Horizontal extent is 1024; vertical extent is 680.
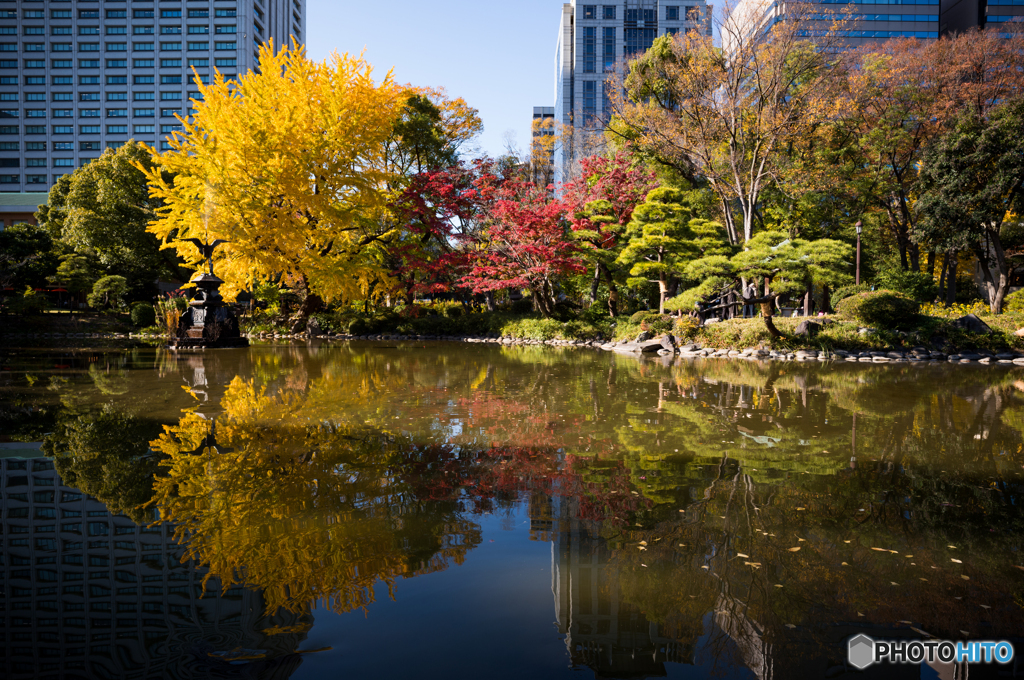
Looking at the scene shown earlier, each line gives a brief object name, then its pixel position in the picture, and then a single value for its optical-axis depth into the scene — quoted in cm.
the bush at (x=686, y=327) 1582
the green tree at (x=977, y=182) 1641
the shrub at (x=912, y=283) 1958
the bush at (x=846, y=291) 1883
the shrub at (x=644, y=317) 1717
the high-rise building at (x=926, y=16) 4616
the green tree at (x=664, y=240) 1728
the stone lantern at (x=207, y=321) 1453
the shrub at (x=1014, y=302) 1752
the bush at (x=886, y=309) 1434
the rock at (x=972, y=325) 1412
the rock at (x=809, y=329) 1459
